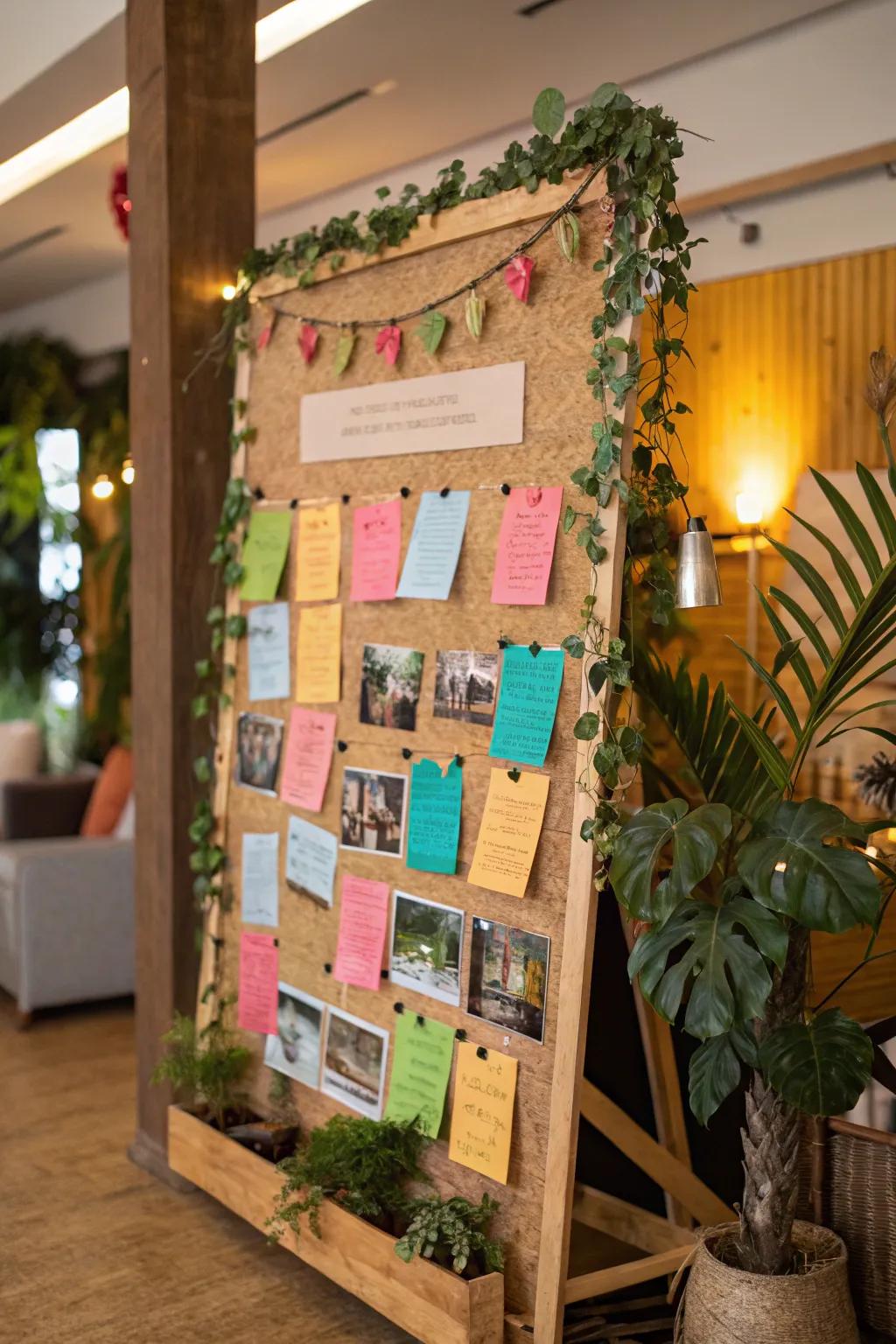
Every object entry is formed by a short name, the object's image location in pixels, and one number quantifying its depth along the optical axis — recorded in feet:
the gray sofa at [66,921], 15.98
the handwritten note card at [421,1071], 8.81
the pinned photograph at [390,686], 9.30
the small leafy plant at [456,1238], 8.10
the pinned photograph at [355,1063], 9.46
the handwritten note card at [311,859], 10.05
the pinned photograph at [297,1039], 10.16
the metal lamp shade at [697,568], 7.53
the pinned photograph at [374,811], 9.37
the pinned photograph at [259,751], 10.77
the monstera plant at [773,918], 6.62
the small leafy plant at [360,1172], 8.84
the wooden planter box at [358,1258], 7.91
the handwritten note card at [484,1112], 8.23
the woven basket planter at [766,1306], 7.05
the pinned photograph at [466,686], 8.64
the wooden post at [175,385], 11.05
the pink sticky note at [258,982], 10.66
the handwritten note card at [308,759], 10.14
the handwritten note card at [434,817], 8.81
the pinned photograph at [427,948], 8.80
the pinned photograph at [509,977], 8.10
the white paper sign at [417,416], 8.57
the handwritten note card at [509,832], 8.16
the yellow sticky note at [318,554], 10.16
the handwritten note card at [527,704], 8.11
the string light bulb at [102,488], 20.88
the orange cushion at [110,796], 18.26
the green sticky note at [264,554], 10.71
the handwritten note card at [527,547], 8.18
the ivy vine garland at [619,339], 7.57
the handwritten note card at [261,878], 10.70
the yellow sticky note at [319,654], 10.10
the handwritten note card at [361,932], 9.45
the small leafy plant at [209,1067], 10.76
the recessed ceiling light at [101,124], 13.53
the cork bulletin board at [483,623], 7.93
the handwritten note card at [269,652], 10.73
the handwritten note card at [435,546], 8.91
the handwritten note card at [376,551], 9.50
